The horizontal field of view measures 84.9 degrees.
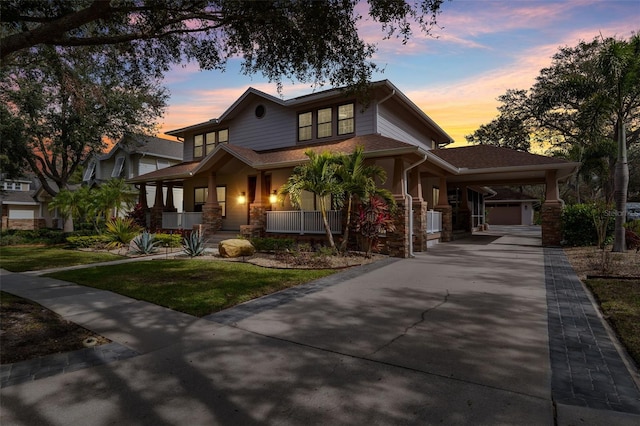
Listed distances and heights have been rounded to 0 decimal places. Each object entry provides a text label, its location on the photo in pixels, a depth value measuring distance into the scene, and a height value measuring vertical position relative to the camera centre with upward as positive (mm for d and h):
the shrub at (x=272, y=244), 13070 -1082
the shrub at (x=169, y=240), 15836 -1131
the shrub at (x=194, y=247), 12625 -1162
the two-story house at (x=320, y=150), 13289 +2116
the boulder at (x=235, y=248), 12156 -1156
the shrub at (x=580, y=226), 13508 -412
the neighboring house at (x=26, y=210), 33875 +494
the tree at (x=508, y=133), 32750 +7932
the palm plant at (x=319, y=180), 11258 +1156
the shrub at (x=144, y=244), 13633 -1139
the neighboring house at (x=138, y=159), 27281 +4668
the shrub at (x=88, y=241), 16328 -1226
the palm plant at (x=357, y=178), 11156 +1189
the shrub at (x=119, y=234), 16016 -877
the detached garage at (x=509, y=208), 39219 +859
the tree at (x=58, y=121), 20125 +5951
